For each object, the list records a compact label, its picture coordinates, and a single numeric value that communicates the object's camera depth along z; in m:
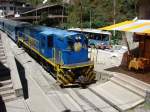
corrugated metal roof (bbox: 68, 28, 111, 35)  16.40
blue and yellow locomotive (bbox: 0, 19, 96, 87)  7.78
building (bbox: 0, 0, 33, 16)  46.57
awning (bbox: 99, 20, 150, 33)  6.81
